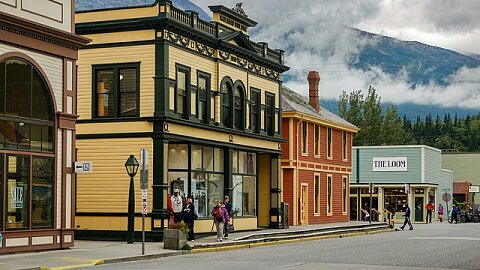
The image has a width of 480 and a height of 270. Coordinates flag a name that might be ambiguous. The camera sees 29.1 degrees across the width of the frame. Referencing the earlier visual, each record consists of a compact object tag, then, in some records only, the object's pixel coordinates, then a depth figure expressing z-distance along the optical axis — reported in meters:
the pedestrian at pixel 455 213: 69.00
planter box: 31.50
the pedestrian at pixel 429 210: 69.06
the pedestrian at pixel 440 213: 74.23
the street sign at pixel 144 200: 29.41
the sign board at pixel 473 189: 89.09
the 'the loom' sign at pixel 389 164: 74.75
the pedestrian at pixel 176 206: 35.16
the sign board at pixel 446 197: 67.12
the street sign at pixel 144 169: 29.89
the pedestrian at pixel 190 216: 35.47
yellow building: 35.78
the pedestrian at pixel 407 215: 55.41
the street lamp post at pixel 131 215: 33.65
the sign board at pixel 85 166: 29.71
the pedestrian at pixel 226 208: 36.84
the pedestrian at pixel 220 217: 35.84
